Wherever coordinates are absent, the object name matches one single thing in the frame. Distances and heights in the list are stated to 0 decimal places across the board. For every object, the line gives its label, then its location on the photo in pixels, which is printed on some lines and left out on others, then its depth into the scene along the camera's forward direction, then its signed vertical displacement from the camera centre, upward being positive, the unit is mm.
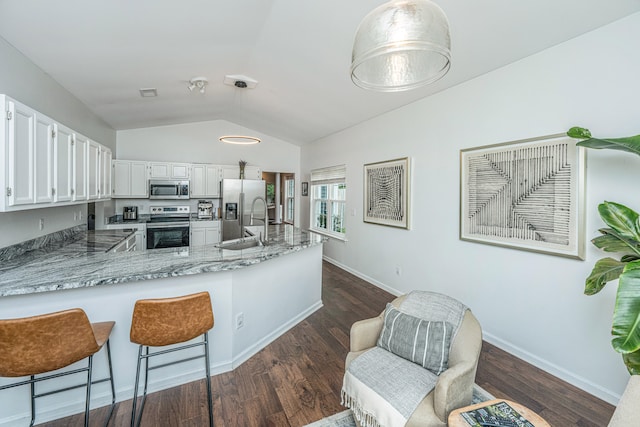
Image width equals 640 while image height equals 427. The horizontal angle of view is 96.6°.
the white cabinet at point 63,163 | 2547 +414
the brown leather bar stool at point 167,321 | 1724 -703
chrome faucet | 3137 -252
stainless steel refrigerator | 6188 +23
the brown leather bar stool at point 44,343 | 1429 -717
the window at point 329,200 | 5832 +190
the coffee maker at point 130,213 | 5727 -116
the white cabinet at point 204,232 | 6047 -525
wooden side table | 1239 -928
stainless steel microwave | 5812 +387
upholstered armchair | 1418 -918
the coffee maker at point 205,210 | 6345 -47
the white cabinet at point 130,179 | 5598 +571
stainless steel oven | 5555 -386
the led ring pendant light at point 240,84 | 4031 +1845
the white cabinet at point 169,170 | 5909 +792
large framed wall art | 2270 +142
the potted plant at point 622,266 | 1274 -305
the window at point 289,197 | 7961 +330
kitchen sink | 2955 -391
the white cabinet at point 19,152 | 1926 +385
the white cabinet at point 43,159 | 2246 +390
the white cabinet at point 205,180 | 6223 +612
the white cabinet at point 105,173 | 4020 +507
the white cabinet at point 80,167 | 2977 +443
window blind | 5672 +751
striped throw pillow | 1681 -808
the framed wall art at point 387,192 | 3979 +259
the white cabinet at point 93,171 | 3444 +461
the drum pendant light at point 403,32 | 1115 +715
